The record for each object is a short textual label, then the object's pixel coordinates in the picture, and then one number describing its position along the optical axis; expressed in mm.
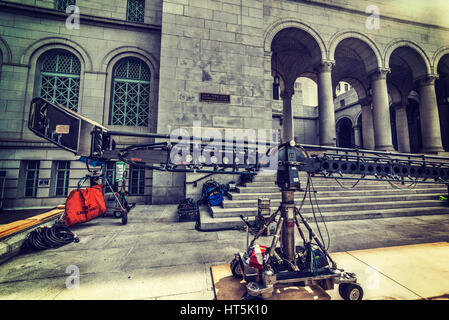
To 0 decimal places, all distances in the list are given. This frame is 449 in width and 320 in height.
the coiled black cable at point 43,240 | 4309
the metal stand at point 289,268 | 2621
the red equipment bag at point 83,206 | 5578
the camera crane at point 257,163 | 2760
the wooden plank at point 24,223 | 4229
